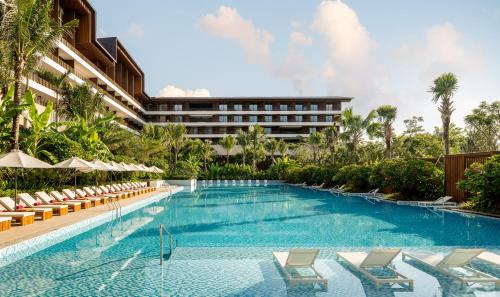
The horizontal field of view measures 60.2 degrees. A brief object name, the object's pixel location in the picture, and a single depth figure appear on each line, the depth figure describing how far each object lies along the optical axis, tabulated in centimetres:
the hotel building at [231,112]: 6588
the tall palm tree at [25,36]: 1619
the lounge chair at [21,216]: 1245
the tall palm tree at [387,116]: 3028
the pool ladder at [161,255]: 886
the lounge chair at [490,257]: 860
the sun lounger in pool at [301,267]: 761
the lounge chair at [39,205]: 1478
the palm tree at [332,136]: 4309
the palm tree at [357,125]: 3644
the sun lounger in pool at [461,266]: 755
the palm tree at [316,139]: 5050
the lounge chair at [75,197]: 1912
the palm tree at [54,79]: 2794
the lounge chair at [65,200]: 1755
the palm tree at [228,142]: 5878
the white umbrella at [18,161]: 1279
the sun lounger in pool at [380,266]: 752
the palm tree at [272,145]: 5956
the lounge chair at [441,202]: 2039
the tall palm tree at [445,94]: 2341
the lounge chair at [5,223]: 1145
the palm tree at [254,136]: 5678
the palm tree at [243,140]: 5794
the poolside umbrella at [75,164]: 1738
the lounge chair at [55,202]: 1619
